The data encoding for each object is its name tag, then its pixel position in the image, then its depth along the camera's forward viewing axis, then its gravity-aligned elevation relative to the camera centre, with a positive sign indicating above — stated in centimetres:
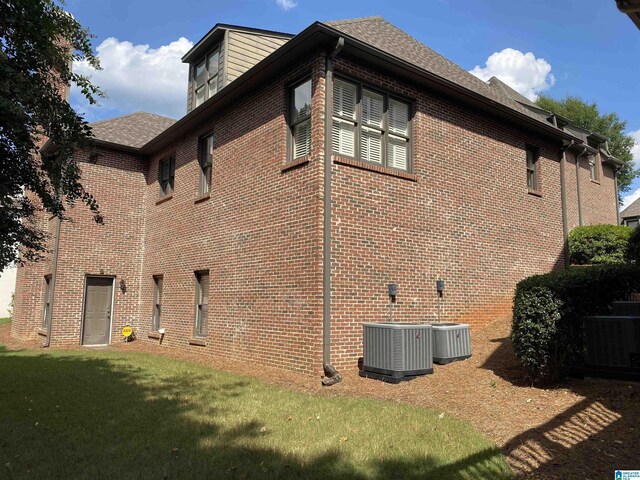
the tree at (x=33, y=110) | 602 +250
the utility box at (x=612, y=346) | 668 -52
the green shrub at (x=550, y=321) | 675 -19
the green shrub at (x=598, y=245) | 1617 +213
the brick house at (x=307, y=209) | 927 +234
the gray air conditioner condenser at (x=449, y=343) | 871 -66
